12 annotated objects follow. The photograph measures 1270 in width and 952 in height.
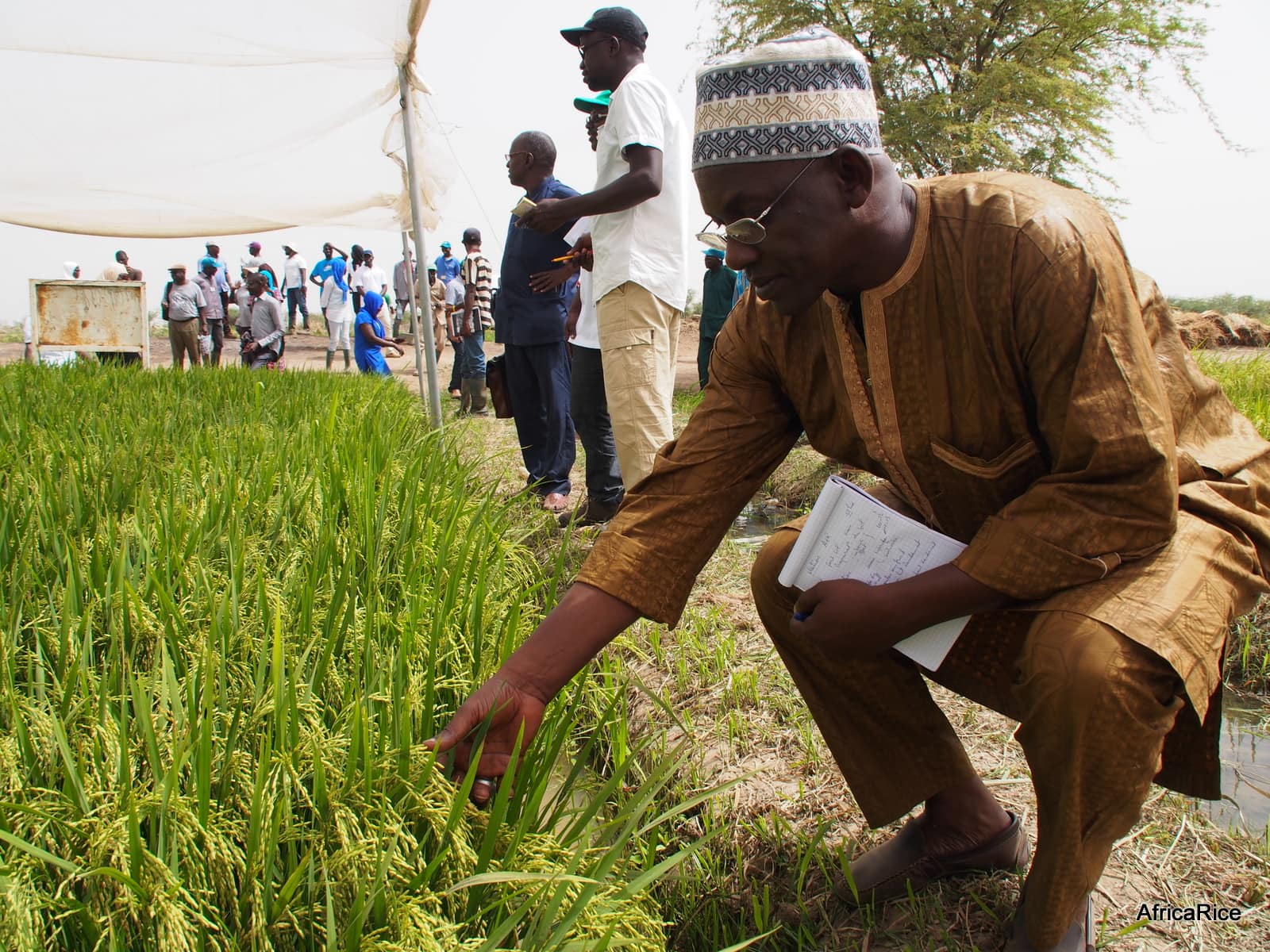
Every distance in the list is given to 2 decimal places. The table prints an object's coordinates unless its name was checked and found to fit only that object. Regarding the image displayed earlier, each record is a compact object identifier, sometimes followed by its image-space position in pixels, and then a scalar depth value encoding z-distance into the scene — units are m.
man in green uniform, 6.50
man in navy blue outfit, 3.96
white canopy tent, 4.70
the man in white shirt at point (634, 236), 2.92
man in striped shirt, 7.55
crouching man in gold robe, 1.19
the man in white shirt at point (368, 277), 11.73
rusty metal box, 7.57
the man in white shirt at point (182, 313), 10.16
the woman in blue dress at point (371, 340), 8.43
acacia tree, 11.14
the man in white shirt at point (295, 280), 15.45
